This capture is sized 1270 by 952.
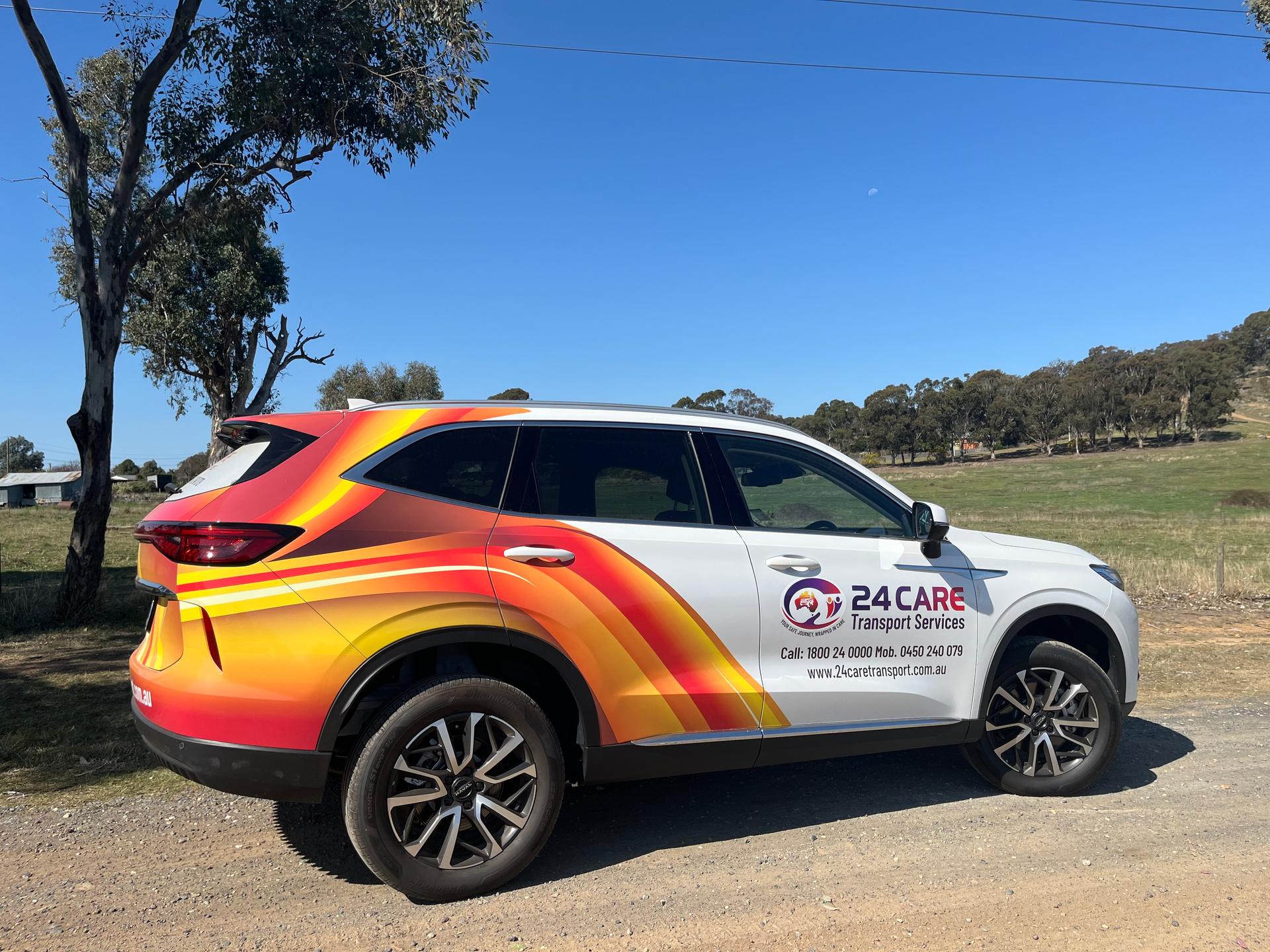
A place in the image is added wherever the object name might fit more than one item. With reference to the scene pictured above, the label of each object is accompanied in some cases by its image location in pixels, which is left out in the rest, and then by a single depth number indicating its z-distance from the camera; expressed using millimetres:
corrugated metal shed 68250
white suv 3127
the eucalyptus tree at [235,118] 9500
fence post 11719
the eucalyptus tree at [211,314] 23203
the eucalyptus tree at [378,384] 47344
